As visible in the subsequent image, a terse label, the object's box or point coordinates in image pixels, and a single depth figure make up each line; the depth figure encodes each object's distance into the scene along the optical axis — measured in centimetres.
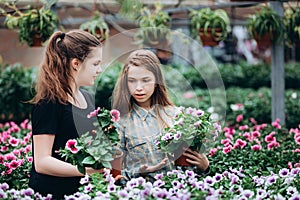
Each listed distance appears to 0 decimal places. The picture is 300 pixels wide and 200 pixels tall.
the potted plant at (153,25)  543
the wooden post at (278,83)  559
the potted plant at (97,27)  533
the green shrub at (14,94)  696
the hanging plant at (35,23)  512
